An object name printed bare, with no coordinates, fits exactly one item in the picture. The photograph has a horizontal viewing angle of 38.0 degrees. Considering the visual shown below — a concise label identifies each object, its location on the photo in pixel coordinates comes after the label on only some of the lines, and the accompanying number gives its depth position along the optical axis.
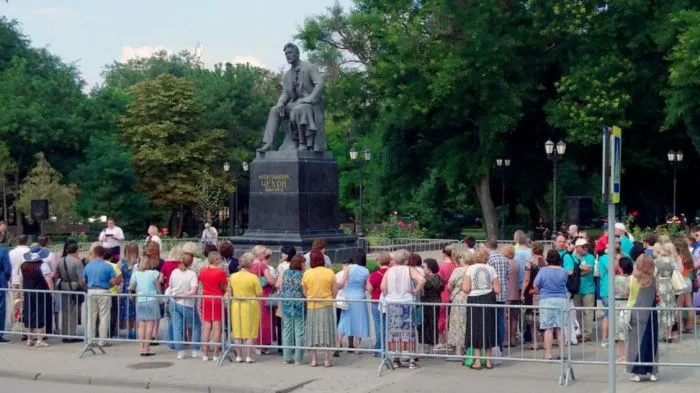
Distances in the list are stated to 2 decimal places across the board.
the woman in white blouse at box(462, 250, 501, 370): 13.93
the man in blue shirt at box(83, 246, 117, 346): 16.22
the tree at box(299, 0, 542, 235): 44.31
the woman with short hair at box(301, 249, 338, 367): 14.60
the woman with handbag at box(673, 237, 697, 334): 17.06
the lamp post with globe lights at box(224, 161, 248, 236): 68.56
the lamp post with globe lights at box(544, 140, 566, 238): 39.30
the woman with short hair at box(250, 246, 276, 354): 15.64
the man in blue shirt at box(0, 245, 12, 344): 18.12
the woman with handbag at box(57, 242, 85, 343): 17.09
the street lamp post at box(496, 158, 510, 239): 49.62
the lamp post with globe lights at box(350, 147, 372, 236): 42.70
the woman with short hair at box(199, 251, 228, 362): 15.15
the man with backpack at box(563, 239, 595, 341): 16.34
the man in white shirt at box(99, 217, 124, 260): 24.72
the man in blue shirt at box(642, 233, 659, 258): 18.12
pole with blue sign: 9.73
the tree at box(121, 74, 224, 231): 64.56
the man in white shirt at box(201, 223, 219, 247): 36.44
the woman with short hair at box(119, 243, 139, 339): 16.59
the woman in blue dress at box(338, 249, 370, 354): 14.81
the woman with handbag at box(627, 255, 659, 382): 13.19
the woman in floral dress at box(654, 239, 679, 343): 16.12
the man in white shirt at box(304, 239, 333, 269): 15.45
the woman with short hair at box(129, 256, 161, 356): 15.89
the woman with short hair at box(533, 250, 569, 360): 14.38
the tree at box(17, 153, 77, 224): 49.41
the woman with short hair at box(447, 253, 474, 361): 14.20
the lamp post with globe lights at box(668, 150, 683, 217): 45.59
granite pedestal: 25.17
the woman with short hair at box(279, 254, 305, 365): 14.81
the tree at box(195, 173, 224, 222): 58.31
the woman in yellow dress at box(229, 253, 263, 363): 14.88
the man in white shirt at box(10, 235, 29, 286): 18.11
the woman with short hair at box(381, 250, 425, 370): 14.27
